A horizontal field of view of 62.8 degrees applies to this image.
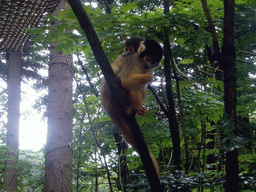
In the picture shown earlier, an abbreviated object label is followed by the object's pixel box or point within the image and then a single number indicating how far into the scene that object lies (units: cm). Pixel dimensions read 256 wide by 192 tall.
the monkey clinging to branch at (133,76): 249
